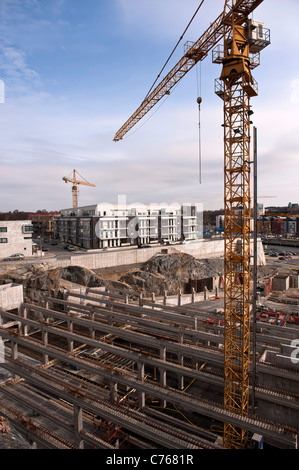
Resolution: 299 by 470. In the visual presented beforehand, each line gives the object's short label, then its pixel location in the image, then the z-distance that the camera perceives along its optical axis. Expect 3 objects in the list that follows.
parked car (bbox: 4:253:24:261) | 39.92
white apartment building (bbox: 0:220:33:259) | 41.41
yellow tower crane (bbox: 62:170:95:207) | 102.76
